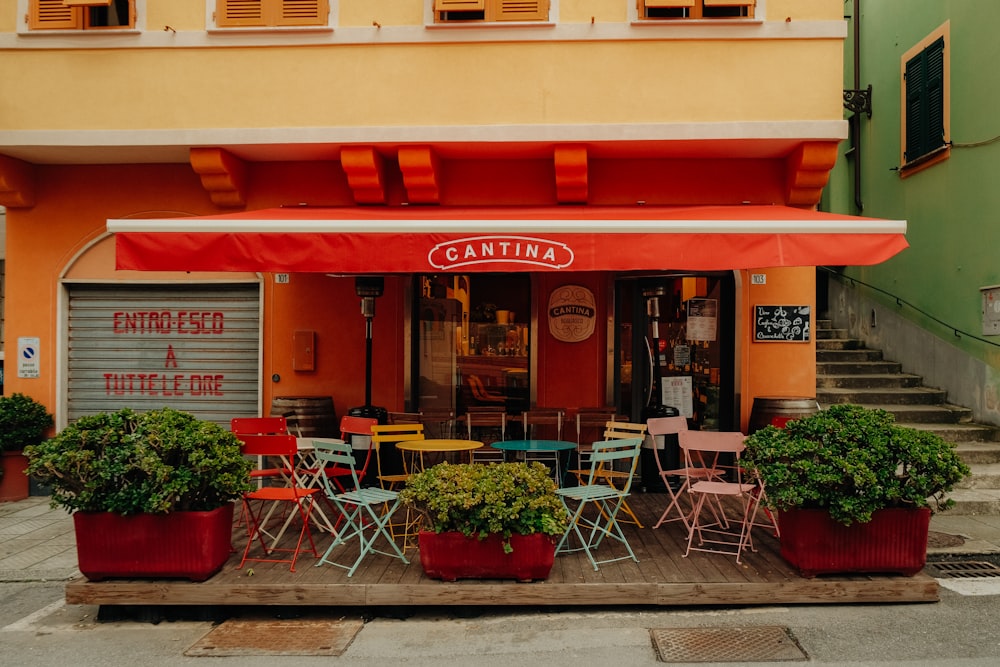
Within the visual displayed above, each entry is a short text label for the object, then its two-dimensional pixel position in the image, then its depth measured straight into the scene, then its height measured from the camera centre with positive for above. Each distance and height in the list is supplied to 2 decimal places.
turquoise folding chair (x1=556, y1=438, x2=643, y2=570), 5.43 -1.10
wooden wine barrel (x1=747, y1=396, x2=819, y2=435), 7.66 -0.66
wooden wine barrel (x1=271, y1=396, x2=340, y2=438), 7.95 -0.77
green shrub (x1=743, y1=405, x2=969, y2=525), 4.91 -0.82
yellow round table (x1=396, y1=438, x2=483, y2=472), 6.31 -0.90
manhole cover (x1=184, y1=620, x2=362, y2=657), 4.50 -1.86
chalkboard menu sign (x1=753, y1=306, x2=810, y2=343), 8.04 +0.23
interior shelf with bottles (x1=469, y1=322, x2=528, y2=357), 8.72 +0.04
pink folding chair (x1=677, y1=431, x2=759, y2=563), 5.70 -1.35
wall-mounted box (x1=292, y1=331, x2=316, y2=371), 8.30 -0.10
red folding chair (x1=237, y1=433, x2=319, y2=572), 5.49 -1.12
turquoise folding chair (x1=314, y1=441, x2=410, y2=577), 5.37 -1.14
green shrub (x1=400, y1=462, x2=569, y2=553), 4.93 -1.06
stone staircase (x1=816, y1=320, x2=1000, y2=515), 7.83 -0.71
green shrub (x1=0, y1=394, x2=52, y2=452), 7.98 -0.88
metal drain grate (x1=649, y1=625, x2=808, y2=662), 4.33 -1.81
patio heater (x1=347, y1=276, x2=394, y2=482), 7.63 +0.31
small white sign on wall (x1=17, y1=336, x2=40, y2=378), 8.48 -0.18
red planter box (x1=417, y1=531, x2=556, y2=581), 5.00 -1.44
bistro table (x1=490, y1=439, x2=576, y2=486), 6.56 -0.91
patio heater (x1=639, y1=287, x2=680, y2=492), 7.88 -0.72
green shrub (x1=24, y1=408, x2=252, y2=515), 4.88 -0.82
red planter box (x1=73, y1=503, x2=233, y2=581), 5.00 -1.37
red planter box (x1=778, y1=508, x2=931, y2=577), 5.07 -1.35
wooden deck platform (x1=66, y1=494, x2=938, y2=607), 4.94 -1.64
